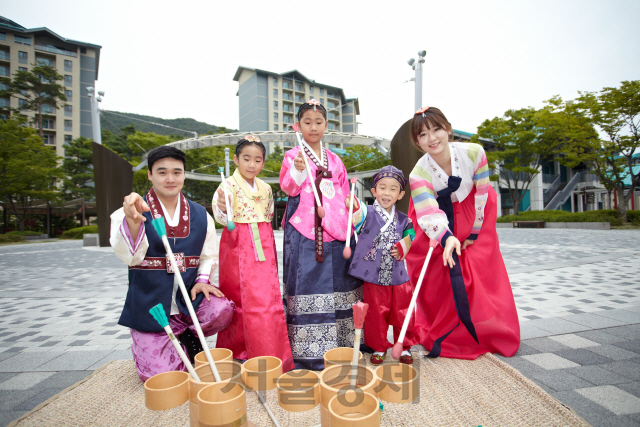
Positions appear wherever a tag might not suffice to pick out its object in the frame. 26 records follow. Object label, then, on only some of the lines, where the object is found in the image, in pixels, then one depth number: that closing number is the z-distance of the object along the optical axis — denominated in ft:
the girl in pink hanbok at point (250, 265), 7.77
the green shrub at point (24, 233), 68.72
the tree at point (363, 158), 89.79
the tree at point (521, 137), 69.41
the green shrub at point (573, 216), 61.16
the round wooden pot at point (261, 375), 4.70
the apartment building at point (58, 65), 109.40
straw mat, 5.83
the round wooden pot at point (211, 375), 4.16
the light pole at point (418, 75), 27.54
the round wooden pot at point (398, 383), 4.34
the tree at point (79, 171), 83.87
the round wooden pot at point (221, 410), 3.73
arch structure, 41.86
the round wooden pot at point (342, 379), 3.94
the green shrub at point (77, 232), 73.22
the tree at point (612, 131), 56.08
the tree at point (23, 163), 61.21
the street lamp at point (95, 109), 37.85
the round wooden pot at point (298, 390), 4.17
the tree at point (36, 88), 91.20
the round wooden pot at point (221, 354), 5.39
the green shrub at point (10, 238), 64.54
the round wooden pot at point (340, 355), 4.77
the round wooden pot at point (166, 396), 4.28
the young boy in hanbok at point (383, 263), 8.55
